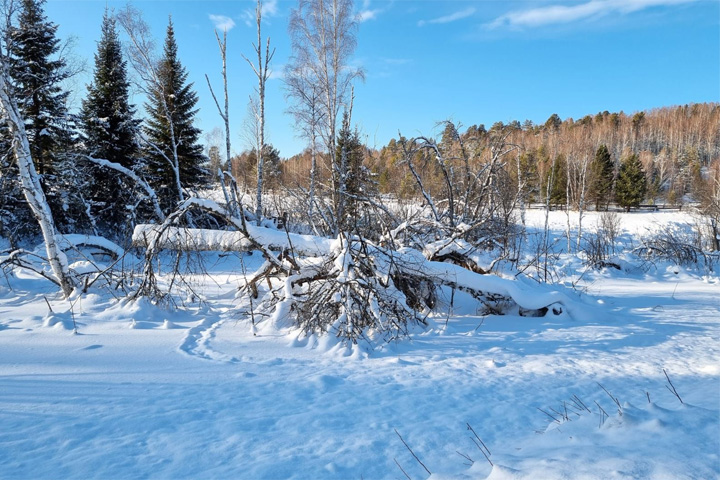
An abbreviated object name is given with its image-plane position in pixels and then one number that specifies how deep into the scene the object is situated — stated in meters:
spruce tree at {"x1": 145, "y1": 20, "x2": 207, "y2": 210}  14.70
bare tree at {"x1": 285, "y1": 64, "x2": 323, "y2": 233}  14.11
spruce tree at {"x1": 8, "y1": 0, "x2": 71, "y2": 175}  12.77
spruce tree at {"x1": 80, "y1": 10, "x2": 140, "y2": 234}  13.84
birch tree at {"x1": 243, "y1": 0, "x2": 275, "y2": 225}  12.22
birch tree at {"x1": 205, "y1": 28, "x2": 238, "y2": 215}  11.48
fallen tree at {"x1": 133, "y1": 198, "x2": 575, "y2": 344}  4.09
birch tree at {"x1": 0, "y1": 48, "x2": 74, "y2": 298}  5.63
